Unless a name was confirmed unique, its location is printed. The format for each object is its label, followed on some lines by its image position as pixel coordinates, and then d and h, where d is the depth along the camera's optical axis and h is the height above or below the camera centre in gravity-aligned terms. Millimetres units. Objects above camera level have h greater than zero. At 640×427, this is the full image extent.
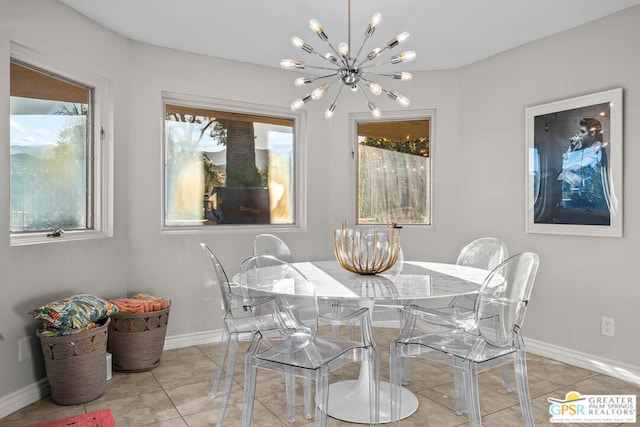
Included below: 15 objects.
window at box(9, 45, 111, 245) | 2650 +374
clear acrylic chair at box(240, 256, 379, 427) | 1854 -597
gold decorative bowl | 2305 -199
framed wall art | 2930 +309
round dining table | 1942 -356
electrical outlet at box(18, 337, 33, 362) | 2520 -783
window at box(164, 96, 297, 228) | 3740 +399
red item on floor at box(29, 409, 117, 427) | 2246 -1072
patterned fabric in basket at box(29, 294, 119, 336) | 2436 -580
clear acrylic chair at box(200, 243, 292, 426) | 2408 -662
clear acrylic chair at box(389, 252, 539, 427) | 1899 -612
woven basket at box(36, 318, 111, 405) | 2465 -867
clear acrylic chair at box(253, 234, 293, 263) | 3205 -268
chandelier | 2297 +778
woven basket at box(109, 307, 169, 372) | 2955 -860
